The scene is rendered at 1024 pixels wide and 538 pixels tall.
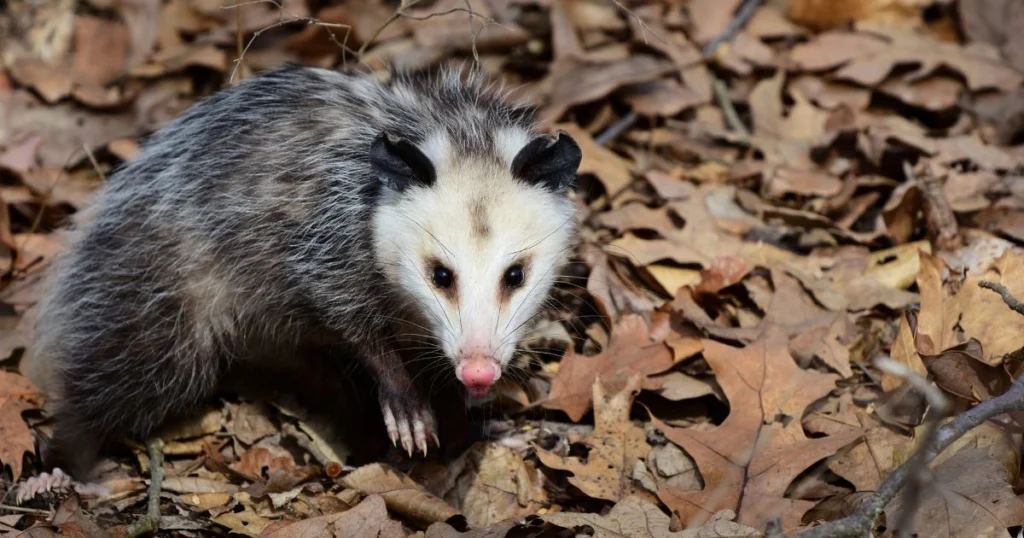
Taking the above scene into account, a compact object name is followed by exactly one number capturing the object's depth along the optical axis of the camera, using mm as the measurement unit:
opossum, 4980
